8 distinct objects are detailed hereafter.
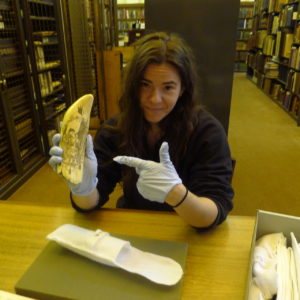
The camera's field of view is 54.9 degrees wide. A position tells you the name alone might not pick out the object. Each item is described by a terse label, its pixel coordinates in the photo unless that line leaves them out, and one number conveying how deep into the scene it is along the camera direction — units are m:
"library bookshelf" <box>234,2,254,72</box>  8.57
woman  0.77
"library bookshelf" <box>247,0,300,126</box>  4.44
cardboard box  0.72
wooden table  0.64
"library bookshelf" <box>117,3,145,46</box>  8.09
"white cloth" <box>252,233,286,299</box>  0.58
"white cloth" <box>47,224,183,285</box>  0.62
